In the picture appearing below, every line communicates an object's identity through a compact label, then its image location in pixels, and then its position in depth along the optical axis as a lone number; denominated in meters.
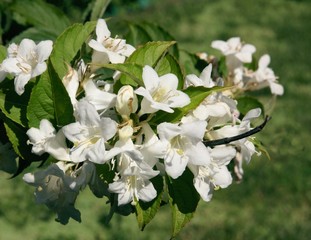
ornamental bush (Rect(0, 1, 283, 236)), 0.89
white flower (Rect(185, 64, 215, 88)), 0.98
